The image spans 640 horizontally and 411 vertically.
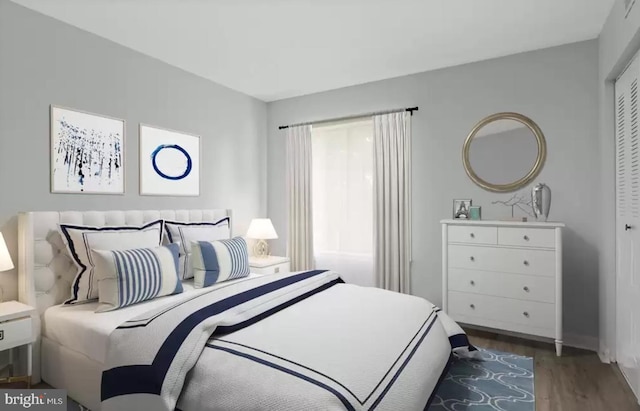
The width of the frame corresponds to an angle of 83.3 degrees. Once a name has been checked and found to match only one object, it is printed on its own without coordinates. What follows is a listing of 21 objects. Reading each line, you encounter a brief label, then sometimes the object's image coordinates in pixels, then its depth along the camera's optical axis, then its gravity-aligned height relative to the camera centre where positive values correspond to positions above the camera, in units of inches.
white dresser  110.7 -23.5
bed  54.3 -25.8
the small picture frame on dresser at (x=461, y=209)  135.7 -2.2
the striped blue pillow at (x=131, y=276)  90.4 -18.3
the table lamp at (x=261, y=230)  161.9 -11.5
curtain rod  148.0 +38.9
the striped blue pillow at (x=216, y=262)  114.6 -18.6
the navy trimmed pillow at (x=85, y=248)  96.3 -11.5
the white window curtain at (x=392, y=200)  148.9 +1.6
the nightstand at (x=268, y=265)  148.6 -25.4
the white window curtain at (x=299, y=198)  172.6 +3.1
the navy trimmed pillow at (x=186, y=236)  122.1 -10.7
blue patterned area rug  83.4 -46.7
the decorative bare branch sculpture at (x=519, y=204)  126.8 -0.4
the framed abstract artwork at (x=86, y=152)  104.3 +16.5
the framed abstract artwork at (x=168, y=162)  128.4 +16.4
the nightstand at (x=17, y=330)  82.0 -28.7
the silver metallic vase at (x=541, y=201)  120.0 +0.6
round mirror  125.9 +18.5
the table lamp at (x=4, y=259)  83.9 -12.3
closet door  87.2 -5.5
